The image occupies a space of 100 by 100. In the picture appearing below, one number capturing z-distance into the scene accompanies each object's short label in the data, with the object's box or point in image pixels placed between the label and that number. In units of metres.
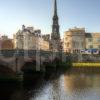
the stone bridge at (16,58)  20.43
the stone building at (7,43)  58.95
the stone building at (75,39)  65.79
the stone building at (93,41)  64.74
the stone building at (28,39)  63.74
